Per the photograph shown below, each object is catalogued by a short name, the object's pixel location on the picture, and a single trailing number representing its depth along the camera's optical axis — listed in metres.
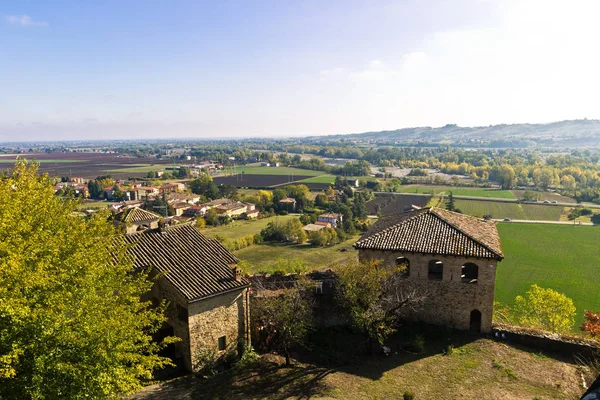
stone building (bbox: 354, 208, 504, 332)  22.02
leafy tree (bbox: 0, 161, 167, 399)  10.33
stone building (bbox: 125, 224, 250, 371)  18.11
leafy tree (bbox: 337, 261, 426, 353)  19.25
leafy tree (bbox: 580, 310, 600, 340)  21.10
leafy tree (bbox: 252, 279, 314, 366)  18.58
